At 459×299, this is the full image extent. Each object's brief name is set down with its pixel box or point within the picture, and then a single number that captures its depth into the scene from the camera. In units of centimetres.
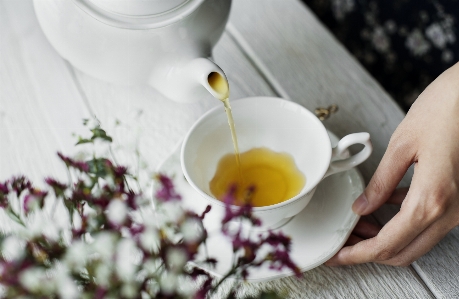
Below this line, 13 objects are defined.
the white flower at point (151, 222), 35
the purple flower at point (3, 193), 37
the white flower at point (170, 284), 31
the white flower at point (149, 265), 33
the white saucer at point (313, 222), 60
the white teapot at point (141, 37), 61
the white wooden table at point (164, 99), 77
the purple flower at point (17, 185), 39
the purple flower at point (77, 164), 42
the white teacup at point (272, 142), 61
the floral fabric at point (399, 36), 99
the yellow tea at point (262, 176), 71
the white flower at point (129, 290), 30
